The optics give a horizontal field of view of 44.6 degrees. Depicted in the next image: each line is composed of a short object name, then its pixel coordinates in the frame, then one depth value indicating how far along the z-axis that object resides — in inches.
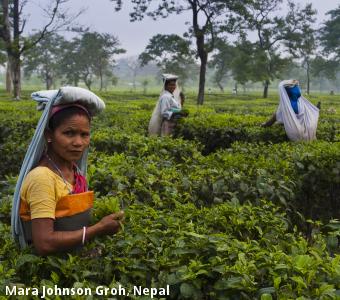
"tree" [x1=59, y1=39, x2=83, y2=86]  2434.8
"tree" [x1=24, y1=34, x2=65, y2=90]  2279.0
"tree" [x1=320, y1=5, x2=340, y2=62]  2005.4
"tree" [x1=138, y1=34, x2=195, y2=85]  1860.9
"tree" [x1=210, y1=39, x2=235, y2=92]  2159.2
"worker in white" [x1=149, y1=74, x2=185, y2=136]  313.4
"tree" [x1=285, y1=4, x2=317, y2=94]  1594.9
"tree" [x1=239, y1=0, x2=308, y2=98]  1433.3
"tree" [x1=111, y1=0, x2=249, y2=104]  917.8
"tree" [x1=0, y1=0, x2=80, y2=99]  867.6
